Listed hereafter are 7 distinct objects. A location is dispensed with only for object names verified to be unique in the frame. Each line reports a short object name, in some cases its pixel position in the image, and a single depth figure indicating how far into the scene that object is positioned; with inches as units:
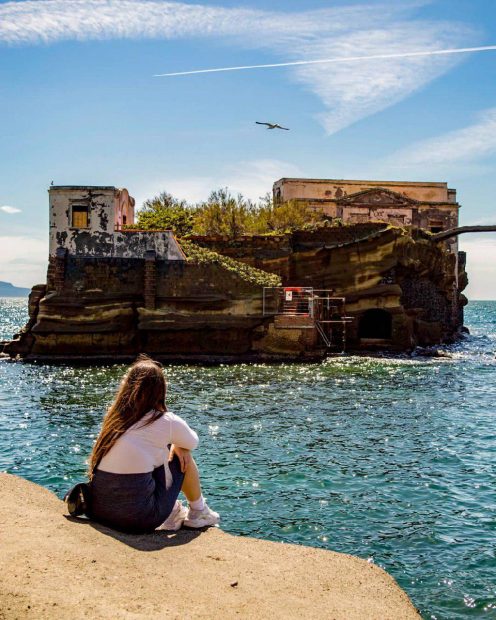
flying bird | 1151.0
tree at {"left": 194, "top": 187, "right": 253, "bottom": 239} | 2011.6
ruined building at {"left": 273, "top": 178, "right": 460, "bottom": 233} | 2285.9
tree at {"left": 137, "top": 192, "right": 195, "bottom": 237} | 2037.9
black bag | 288.0
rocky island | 1437.0
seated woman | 277.1
